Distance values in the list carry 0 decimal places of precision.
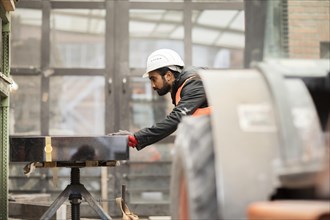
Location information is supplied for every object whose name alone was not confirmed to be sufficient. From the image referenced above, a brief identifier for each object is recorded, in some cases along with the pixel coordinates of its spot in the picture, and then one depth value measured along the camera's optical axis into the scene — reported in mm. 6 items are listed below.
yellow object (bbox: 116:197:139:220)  6517
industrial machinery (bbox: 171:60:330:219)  2883
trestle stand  6134
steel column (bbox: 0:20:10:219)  6944
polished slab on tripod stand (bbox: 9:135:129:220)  5719
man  6434
